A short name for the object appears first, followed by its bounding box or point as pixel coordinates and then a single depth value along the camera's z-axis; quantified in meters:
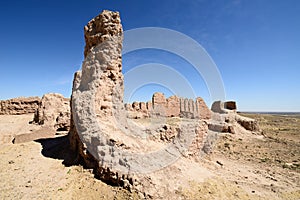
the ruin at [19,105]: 18.11
